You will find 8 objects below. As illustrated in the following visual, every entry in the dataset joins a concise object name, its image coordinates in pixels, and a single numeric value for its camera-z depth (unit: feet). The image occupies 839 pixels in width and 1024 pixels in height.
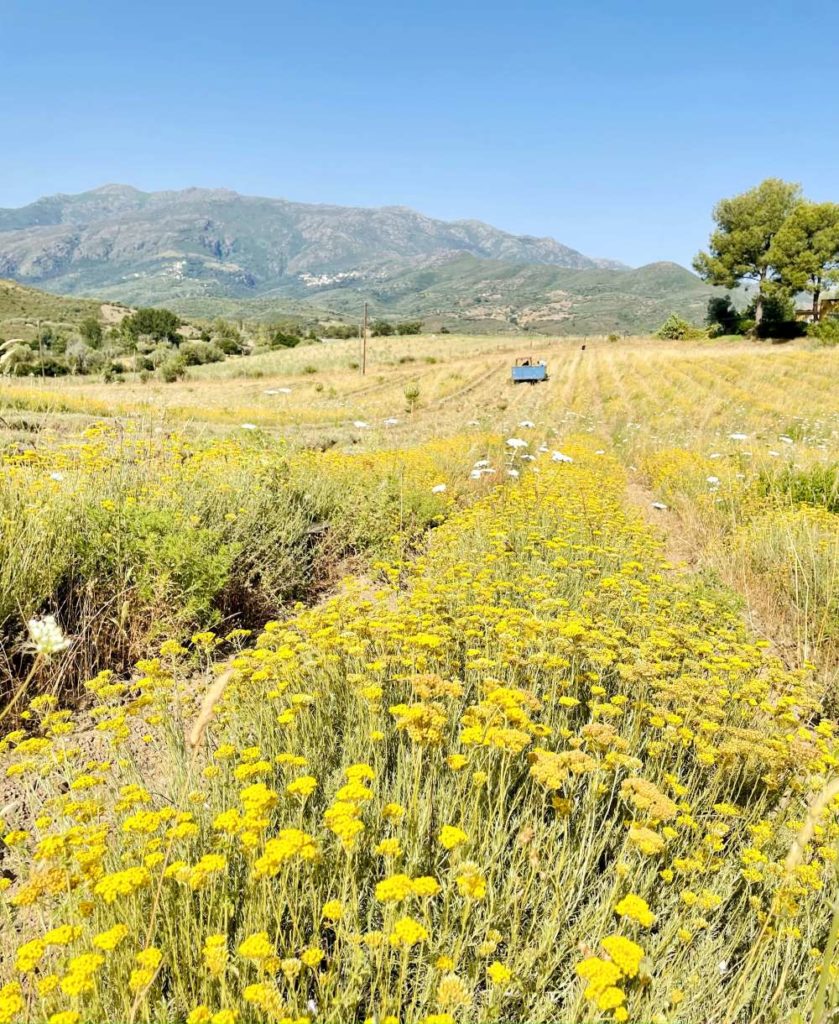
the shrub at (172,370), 126.11
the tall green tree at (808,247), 117.39
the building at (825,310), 126.97
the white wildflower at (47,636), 5.44
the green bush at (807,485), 24.21
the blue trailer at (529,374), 95.55
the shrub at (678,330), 152.86
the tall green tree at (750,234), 127.95
